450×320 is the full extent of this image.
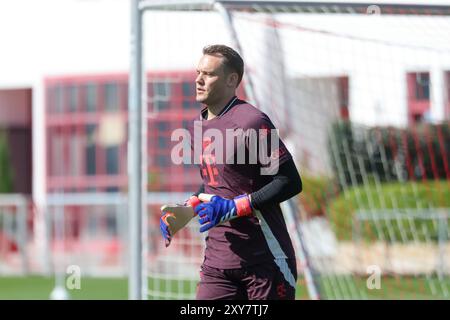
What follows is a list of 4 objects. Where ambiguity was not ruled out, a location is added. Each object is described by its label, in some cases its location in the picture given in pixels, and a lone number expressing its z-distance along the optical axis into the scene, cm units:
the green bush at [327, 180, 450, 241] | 2811
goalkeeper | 1051
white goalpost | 1662
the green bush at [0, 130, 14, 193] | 5115
